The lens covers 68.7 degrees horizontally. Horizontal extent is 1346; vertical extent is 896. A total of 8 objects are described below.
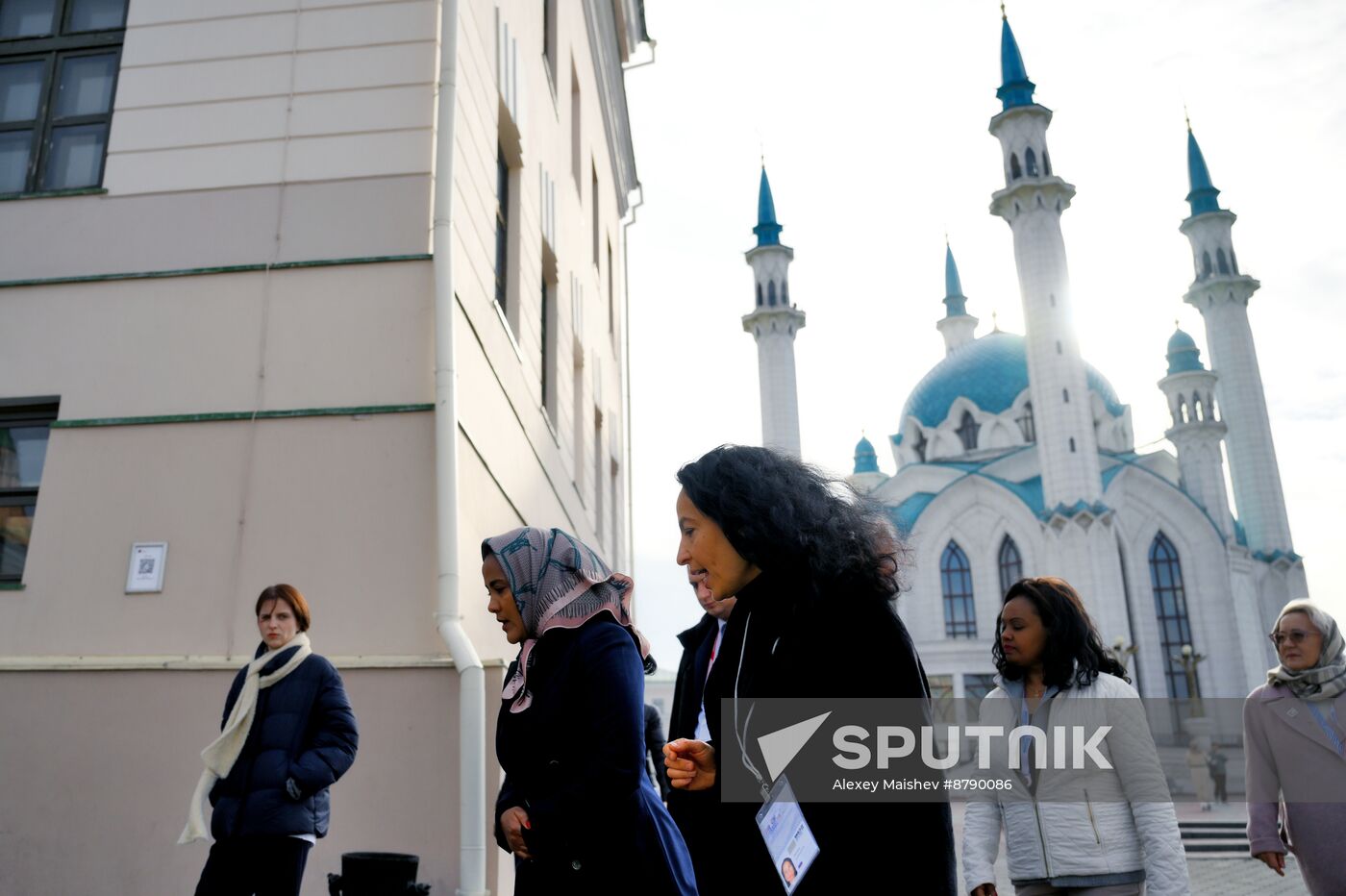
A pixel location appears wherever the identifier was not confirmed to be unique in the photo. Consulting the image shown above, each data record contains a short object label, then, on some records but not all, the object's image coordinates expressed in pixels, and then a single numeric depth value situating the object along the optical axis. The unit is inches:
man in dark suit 75.9
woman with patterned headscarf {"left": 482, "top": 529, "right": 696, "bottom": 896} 100.3
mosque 1387.8
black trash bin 182.7
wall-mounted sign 224.5
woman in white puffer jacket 121.0
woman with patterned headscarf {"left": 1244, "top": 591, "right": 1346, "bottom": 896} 152.9
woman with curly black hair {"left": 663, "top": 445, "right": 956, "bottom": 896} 65.0
